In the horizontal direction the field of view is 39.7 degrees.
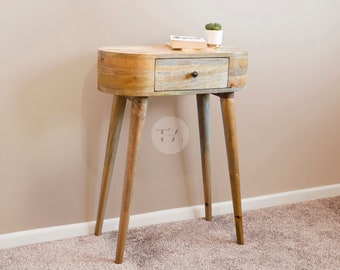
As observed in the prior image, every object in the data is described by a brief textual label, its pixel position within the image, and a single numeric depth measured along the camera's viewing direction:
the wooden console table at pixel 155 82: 1.44
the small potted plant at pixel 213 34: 1.61
